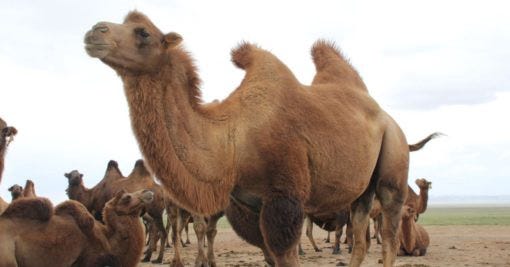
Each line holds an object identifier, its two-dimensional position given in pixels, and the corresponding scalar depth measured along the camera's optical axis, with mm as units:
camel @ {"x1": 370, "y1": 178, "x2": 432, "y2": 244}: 15938
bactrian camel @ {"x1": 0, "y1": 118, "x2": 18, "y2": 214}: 7457
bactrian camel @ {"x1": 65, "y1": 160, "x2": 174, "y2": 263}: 11938
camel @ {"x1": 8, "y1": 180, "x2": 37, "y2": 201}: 10695
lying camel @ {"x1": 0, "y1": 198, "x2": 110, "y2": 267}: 6961
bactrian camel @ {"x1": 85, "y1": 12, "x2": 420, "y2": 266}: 4676
